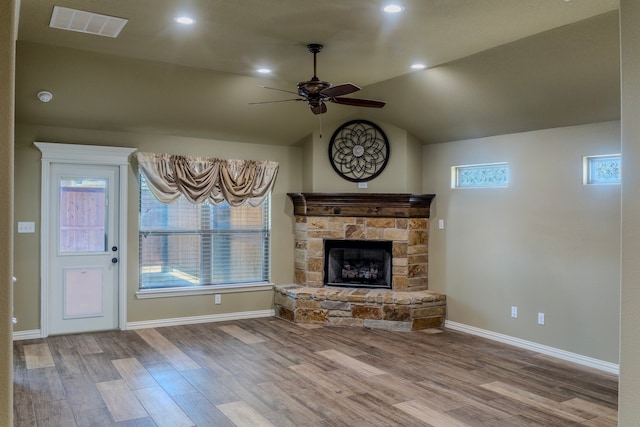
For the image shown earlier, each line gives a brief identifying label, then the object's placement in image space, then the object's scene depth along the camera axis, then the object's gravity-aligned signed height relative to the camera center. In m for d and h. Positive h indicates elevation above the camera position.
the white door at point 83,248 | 5.63 -0.33
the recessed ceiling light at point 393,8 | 3.24 +1.38
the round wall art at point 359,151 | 6.57 +0.91
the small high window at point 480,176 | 5.72 +0.53
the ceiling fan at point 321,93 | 3.89 +1.01
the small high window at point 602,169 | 4.67 +0.48
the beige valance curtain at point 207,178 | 6.04 +0.52
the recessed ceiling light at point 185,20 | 3.49 +1.40
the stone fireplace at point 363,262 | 6.20 -0.57
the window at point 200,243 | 6.19 -0.31
